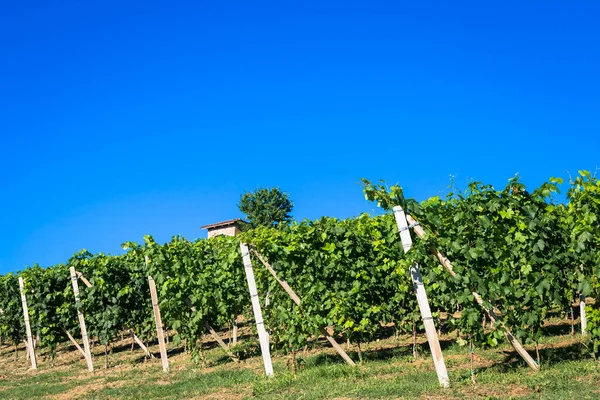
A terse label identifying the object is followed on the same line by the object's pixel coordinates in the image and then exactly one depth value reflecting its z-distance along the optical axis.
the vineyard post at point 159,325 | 10.88
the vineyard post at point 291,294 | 8.77
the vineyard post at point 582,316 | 9.91
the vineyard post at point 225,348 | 10.82
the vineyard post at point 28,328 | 14.52
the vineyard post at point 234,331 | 13.86
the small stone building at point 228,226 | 49.78
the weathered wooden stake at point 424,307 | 6.50
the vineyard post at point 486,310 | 6.60
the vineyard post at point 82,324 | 12.75
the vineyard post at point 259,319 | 8.73
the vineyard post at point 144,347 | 13.41
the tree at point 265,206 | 51.84
